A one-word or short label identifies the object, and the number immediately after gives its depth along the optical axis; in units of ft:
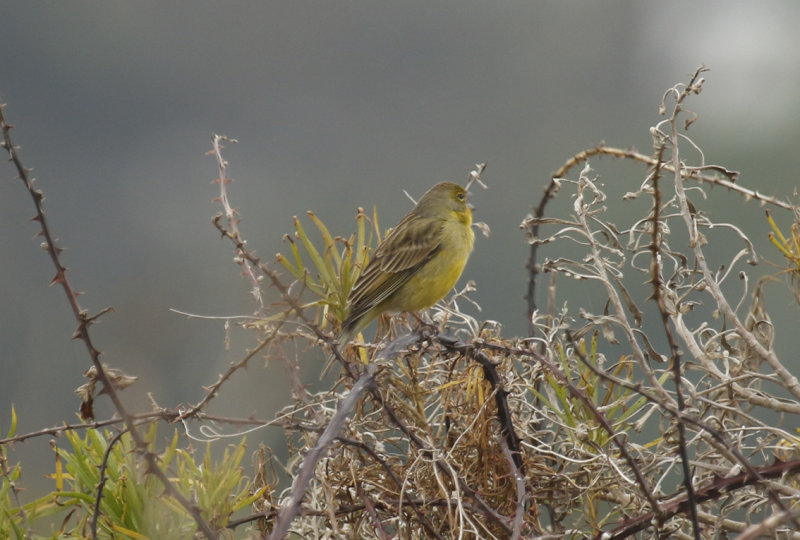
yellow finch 32.65
